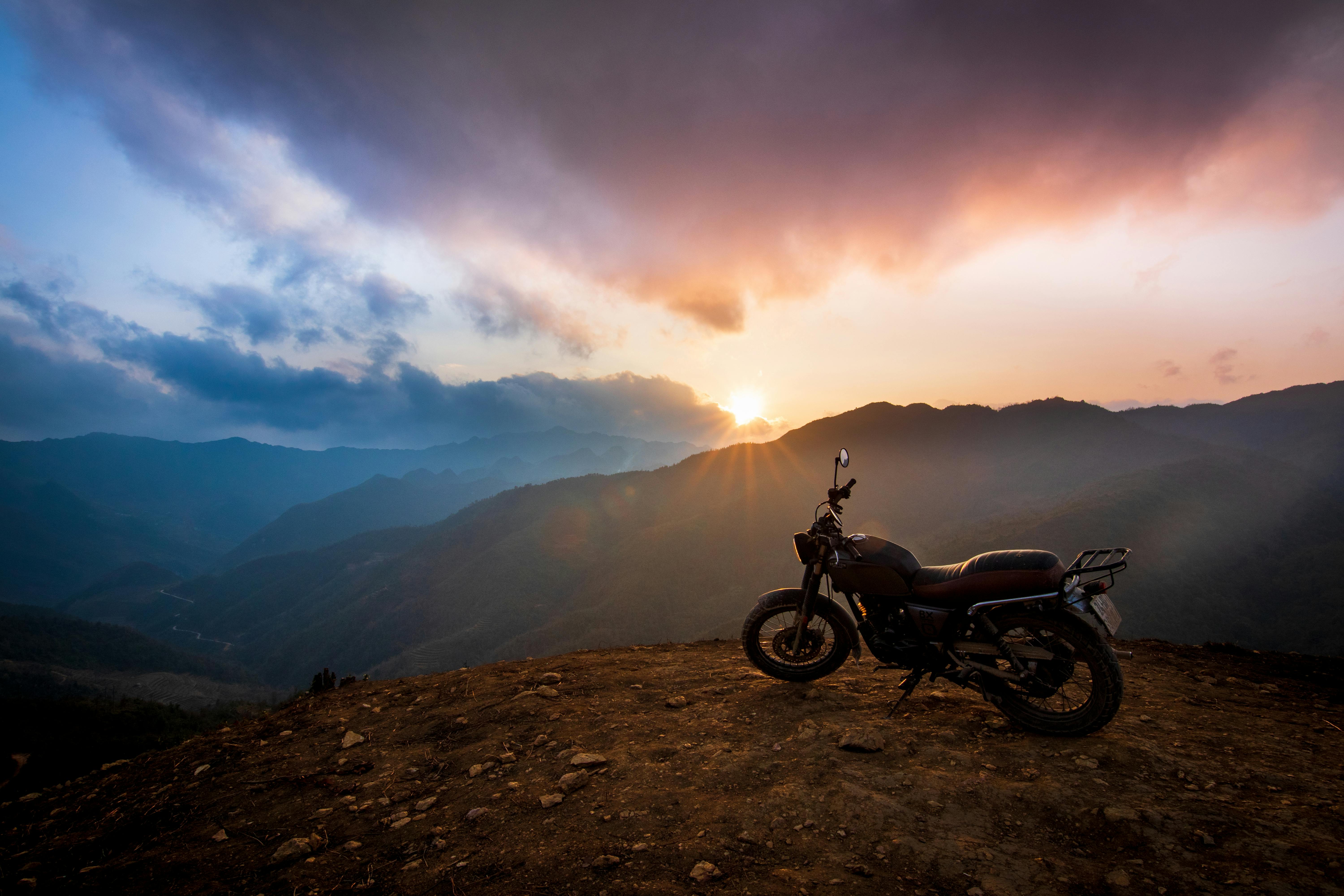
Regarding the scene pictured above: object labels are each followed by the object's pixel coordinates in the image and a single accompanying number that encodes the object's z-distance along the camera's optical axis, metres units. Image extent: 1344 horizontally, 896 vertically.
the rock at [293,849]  3.31
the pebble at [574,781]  3.79
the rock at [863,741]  3.97
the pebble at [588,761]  4.08
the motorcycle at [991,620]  3.98
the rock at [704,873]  2.71
